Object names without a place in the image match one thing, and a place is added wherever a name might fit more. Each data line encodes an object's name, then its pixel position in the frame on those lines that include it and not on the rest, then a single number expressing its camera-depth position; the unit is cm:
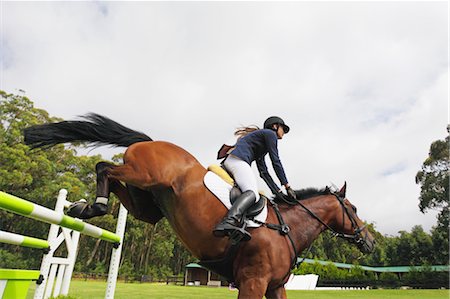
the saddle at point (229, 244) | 316
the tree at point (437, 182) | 2953
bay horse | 310
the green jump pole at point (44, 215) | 220
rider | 305
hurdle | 245
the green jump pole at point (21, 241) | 332
